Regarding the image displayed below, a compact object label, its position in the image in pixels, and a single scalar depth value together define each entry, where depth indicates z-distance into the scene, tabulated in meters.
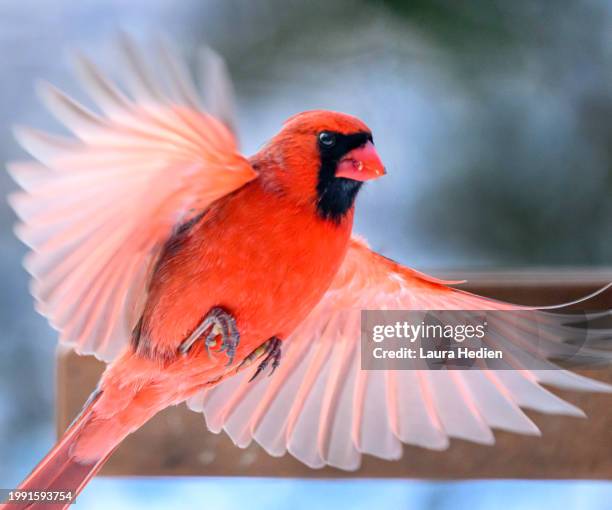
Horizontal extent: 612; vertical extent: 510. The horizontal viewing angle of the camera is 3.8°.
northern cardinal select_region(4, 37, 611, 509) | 3.19
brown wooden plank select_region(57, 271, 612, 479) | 3.25
